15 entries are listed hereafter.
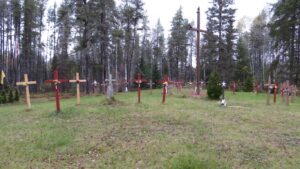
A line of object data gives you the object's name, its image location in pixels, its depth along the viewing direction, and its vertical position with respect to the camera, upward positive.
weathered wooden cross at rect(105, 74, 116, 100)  9.22 -0.27
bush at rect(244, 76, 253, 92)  22.46 -0.24
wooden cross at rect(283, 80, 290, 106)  11.63 -0.42
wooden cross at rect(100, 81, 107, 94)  20.62 -0.31
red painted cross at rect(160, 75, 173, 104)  10.20 +0.06
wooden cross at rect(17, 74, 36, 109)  9.31 +0.05
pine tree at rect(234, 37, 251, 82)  29.87 +2.65
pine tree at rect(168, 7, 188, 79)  34.86 +6.53
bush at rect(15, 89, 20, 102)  18.45 -0.98
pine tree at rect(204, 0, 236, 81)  26.43 +5.78
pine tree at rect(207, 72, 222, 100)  12.90 -0.29
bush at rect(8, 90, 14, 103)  17.80 -1.09
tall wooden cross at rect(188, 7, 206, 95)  14.52 +2.66
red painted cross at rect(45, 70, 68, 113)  8.21 +0.11
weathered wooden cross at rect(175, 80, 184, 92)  18.86 -0.29
